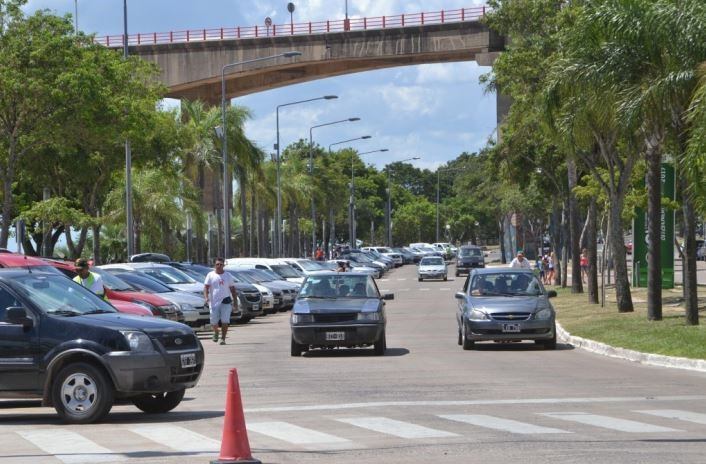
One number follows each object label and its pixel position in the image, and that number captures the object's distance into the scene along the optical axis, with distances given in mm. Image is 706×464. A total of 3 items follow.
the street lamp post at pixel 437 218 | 159875
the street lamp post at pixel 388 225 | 142662
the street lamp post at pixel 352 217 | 113562
